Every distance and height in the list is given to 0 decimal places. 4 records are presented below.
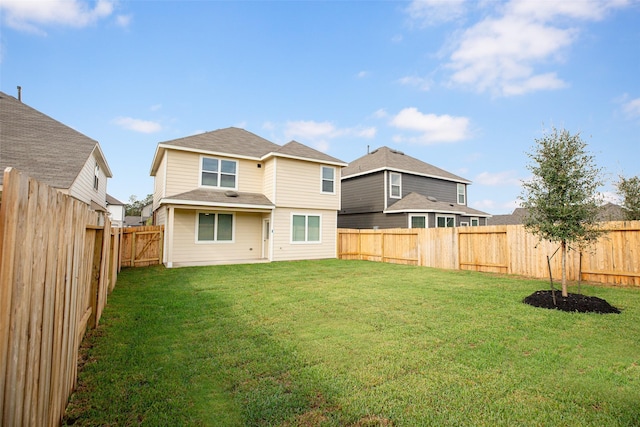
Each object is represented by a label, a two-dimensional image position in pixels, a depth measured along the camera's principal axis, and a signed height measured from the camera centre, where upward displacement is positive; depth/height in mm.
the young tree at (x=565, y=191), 6438 +1077
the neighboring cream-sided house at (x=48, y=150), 9484 +3132
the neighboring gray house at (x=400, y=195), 18953 +3096
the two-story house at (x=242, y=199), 13523 +1794
